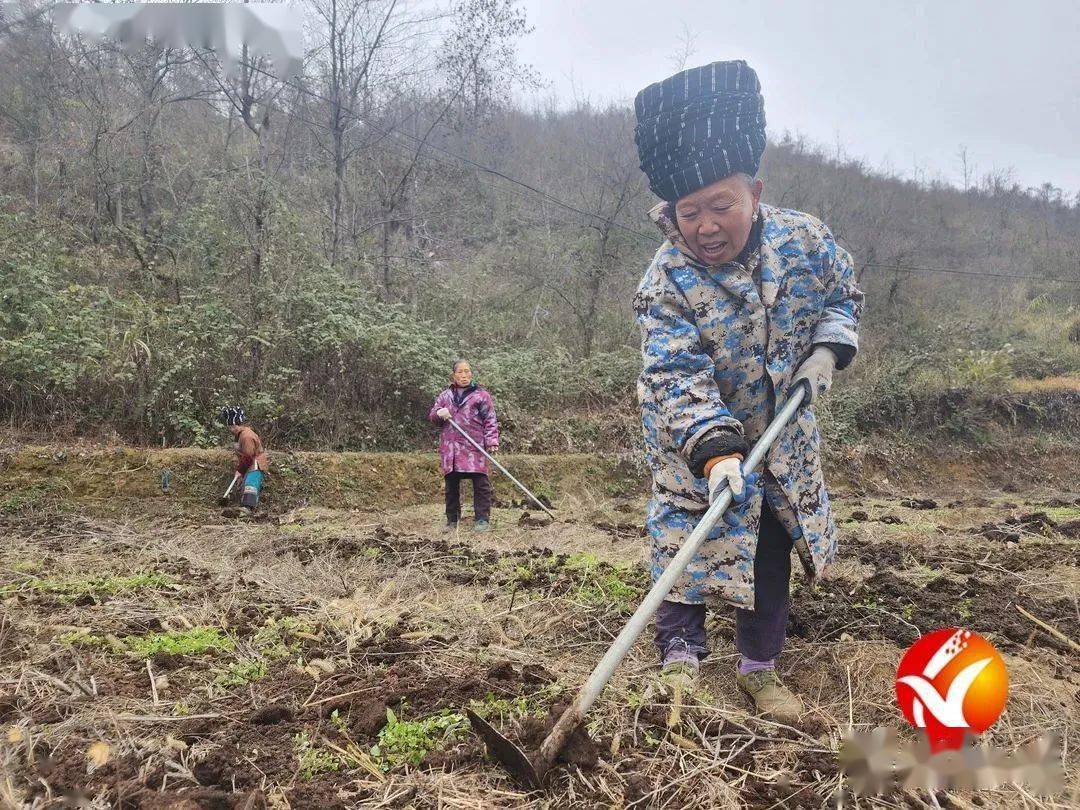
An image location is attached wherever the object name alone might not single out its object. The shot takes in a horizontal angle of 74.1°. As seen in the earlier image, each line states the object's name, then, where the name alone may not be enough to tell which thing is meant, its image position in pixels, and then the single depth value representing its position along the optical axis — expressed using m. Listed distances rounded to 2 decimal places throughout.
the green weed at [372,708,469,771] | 1.86
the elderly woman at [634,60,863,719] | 2.48
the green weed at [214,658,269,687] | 2.42
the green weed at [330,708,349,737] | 2.01
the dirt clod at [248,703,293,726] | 2.05
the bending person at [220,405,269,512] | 8.61
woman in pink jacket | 7.53
